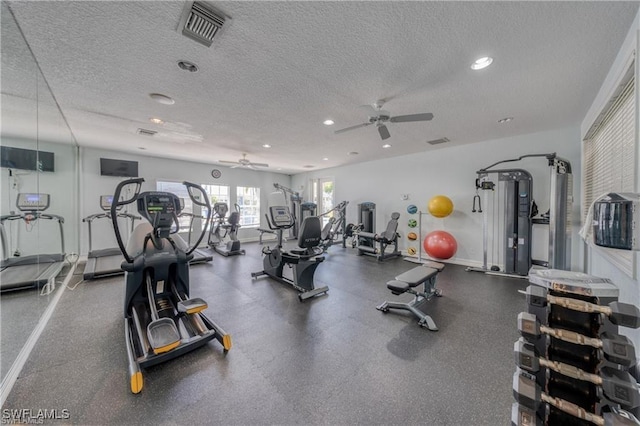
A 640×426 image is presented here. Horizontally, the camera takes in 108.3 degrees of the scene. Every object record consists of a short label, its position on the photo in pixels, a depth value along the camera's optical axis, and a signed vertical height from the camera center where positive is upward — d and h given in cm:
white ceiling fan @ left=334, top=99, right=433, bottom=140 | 267 +117
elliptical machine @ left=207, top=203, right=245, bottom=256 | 634 -58
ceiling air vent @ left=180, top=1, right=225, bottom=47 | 155 +135
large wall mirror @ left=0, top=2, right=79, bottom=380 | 193 +27
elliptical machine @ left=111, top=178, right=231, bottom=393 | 202 -90
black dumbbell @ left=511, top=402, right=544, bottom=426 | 111 -101
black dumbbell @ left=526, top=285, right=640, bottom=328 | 95 -43
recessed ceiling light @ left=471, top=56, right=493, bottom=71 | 209 +138
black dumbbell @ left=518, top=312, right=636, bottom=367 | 95 -58
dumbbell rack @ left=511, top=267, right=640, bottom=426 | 101 -69
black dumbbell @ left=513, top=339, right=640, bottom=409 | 94 -73
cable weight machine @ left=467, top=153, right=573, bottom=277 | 349 -8
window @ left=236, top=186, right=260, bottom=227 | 833 +24
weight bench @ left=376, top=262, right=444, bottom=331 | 260 -98
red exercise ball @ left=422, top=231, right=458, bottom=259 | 498 -75
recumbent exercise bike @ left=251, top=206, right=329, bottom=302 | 354 -76
